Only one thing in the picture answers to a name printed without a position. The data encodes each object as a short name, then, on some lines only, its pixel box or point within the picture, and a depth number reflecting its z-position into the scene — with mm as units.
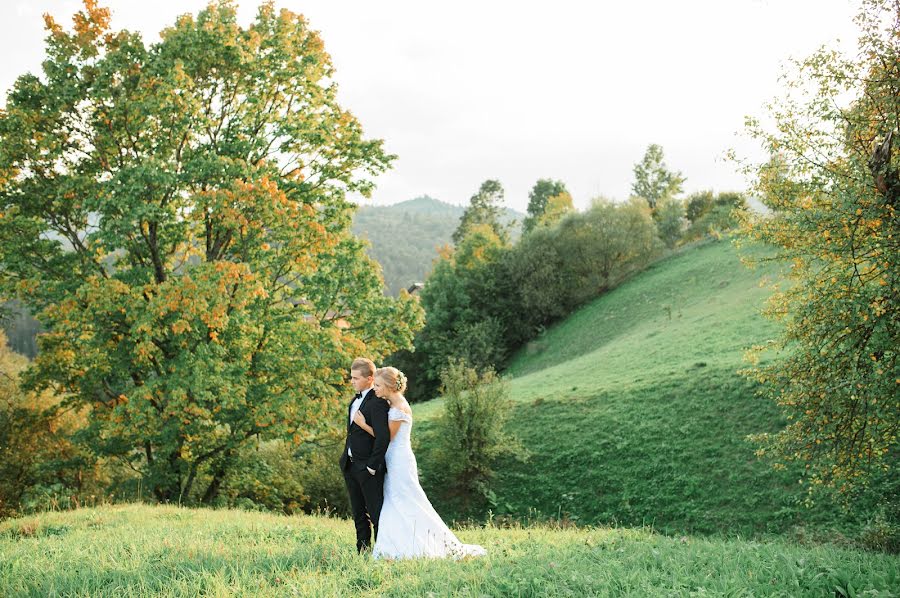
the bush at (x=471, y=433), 22188
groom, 8484
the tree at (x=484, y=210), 78062
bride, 8234
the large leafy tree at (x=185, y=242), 15102
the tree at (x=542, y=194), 82062
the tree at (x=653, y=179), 79250
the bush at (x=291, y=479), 18766
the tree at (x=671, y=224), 65250
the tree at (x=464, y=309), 49875
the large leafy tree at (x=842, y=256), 10234
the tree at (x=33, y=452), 18969
